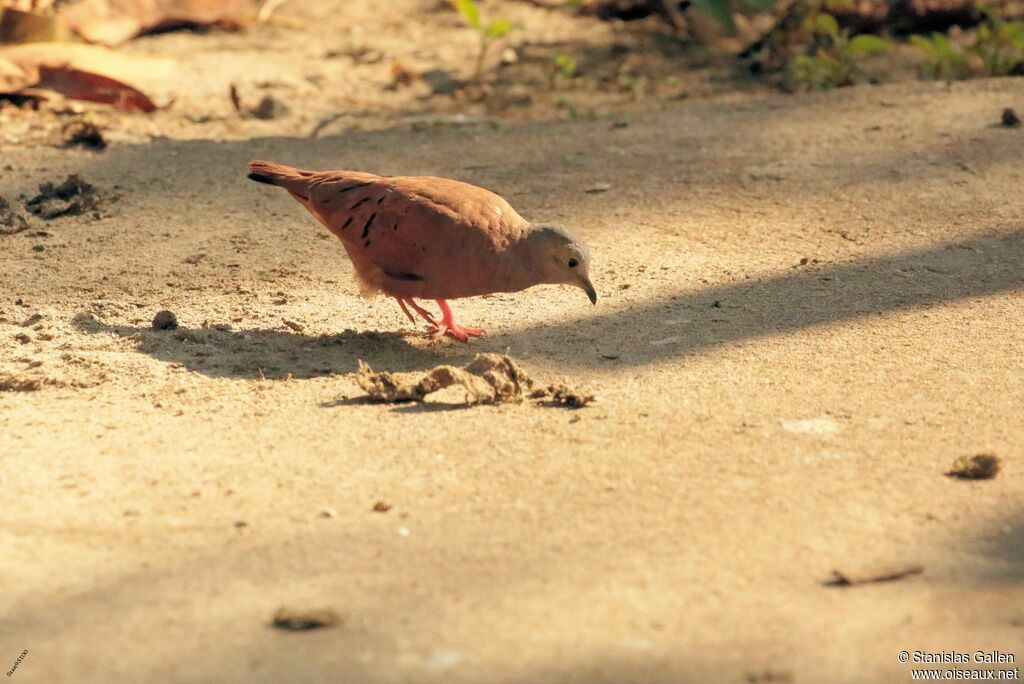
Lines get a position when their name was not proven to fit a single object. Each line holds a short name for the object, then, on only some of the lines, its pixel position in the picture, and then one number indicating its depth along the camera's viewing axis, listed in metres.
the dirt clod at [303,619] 5.53
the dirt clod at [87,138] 13.84
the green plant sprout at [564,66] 17.37
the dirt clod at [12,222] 11.34
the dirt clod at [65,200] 11.77
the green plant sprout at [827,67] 16.53
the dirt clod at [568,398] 8.13
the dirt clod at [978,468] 7.04
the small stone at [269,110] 15.87
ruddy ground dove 9.17
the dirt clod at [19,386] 8.30
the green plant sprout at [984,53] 15.83
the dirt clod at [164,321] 9.39
